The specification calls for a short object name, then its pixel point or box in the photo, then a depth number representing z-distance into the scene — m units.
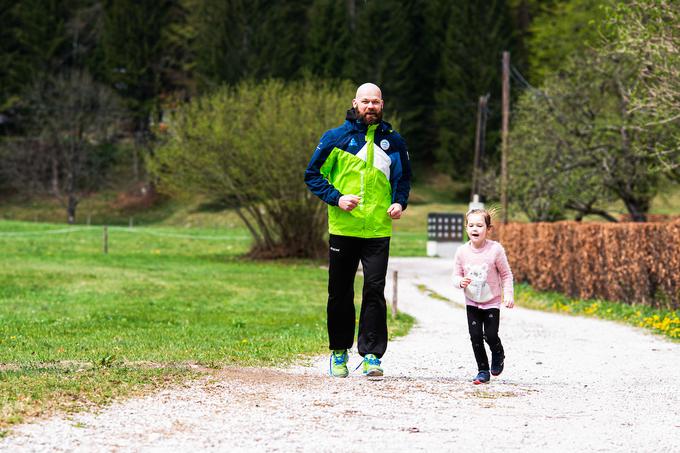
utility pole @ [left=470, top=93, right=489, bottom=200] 49.64
